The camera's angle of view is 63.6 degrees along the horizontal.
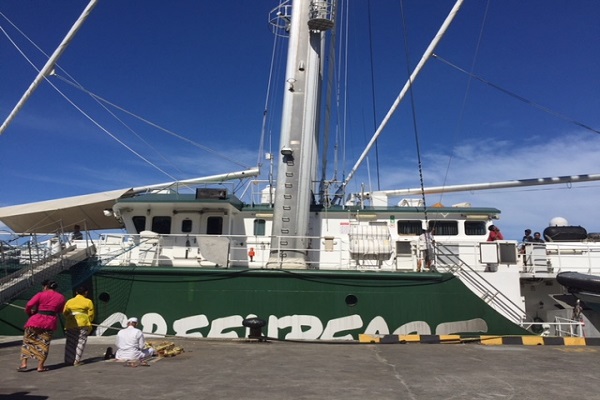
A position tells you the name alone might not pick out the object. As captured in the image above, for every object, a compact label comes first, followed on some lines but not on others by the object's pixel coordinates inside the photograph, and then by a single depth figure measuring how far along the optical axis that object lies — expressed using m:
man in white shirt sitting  8.65
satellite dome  19.16
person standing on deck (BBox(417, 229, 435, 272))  13.91
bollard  11.80
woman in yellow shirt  8.71
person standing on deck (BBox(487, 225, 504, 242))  15.24
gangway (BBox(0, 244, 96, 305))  11.31
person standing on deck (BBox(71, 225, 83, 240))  16.62
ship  13.02
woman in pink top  7.94
